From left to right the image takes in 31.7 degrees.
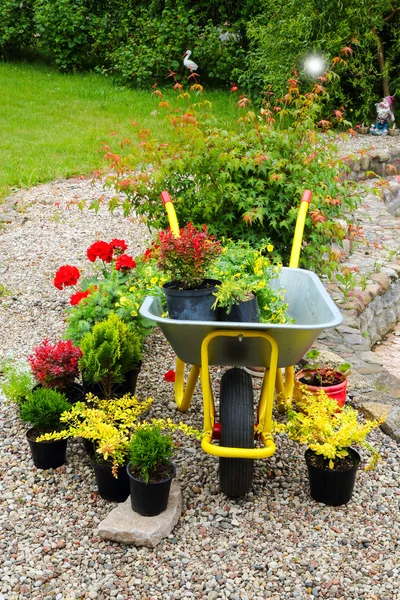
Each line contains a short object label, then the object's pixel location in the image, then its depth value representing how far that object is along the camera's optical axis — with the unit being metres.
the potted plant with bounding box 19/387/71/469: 2.81
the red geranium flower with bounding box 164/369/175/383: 3.33
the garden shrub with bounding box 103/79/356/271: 3.99
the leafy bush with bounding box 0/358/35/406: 3.08
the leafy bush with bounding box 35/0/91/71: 11.96
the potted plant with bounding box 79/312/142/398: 2.94
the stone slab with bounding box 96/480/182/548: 2.40
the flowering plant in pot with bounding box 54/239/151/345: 3.47
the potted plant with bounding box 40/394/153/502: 2.57
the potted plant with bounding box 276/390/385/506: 2.61
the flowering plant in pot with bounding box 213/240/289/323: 2.50
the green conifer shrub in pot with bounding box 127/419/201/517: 2.46
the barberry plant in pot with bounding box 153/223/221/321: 2.50
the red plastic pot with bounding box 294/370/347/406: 3.14
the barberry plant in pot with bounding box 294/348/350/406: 3.17
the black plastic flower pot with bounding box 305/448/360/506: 2.60
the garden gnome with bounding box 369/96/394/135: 9.66
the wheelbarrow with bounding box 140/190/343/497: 2.38
